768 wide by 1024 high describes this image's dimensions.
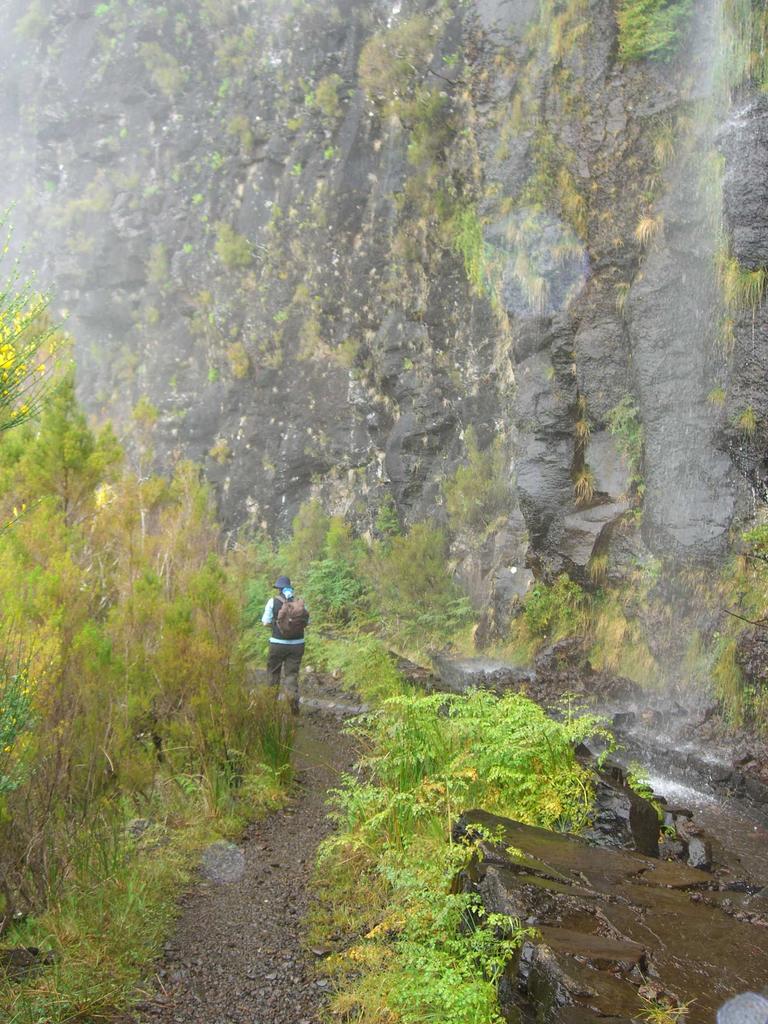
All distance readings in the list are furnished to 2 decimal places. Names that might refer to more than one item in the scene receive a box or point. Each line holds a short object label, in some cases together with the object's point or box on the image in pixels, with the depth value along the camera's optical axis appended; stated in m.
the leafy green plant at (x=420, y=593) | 14.45
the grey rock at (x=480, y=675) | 11.27
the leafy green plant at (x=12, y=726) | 4.21
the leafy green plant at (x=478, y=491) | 15.17
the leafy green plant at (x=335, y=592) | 16.77
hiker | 9.59
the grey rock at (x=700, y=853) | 5.48
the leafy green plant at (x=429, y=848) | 3.69
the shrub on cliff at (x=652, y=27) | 12.33
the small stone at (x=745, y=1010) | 3.15
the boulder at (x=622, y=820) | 5.19
